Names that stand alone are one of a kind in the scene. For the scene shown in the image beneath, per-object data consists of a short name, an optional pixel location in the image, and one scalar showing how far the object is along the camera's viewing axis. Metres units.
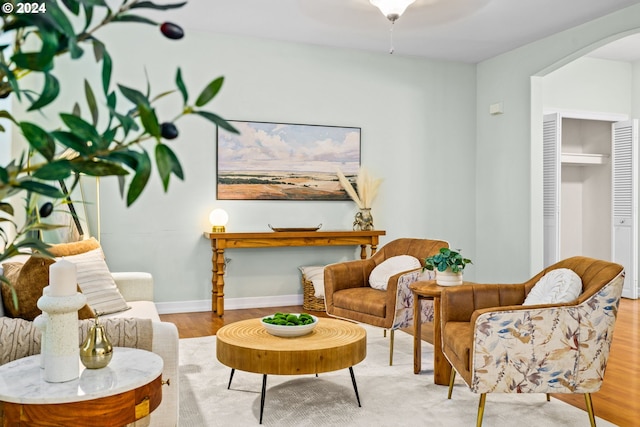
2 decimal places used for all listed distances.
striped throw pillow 3.29
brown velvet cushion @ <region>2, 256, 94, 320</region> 2.19
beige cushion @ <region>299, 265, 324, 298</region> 5.51
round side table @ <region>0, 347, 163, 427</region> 1.52
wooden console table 5.26
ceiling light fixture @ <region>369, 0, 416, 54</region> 4.33
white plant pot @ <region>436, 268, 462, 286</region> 3.36
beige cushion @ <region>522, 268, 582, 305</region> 2.61
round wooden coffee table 2.65
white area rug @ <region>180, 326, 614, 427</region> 2.71
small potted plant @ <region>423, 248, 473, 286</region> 3.36
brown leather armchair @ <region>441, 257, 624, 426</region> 2.46
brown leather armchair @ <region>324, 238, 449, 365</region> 3.66
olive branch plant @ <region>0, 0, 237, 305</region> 0.47
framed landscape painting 5.64
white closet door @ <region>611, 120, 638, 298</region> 6.38
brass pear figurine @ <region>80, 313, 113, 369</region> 1.75
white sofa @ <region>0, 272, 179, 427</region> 2.17
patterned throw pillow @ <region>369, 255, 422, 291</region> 4.11
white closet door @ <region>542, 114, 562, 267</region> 6.09
